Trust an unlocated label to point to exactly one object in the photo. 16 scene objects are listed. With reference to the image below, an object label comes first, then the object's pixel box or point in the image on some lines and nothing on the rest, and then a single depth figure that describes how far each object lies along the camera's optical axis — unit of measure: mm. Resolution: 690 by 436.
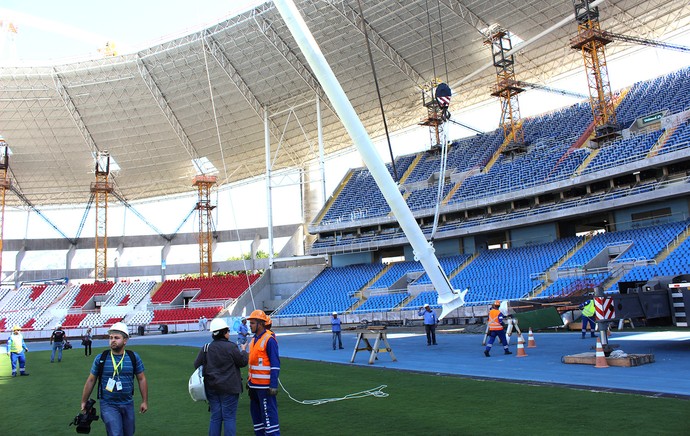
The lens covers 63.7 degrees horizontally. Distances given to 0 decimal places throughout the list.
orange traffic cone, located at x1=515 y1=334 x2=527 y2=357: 14219
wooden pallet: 11219
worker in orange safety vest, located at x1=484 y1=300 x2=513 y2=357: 14828
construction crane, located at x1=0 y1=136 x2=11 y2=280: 53762
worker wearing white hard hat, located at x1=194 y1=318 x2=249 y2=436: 5848
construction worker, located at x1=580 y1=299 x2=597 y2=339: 17141
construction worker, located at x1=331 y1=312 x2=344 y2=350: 20125
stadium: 11773
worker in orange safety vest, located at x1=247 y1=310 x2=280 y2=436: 5984
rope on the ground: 9305
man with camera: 5391
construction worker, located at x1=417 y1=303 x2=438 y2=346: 19234
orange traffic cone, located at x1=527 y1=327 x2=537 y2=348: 15990
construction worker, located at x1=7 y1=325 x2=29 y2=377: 15891
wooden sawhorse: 14696
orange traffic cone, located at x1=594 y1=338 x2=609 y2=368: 11352
